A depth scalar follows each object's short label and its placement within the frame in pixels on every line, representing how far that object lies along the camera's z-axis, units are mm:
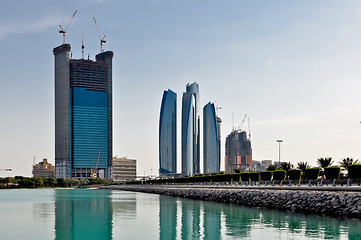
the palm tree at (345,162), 83319
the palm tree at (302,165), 94331
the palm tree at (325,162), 86438
